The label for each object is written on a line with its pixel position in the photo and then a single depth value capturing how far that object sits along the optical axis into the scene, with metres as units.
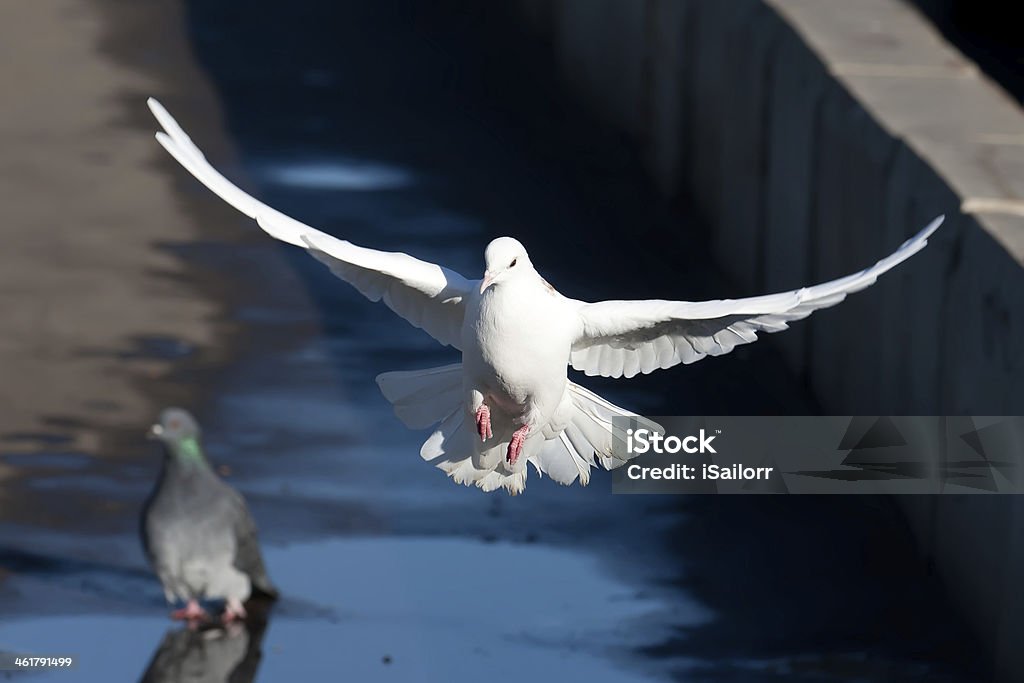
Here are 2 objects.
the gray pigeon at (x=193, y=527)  18.56
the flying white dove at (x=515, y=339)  14.24
